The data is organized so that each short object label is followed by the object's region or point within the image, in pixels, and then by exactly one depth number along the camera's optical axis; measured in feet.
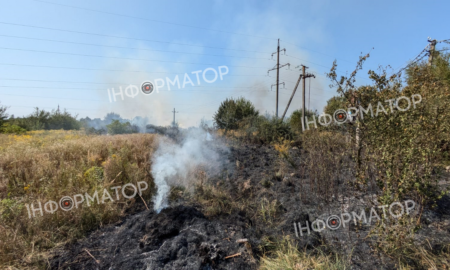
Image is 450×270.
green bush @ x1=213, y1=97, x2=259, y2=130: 53.26
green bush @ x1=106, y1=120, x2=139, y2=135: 54.44
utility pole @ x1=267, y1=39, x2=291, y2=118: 73.97
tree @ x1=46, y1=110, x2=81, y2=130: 70.38
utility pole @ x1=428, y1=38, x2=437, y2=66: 28.05
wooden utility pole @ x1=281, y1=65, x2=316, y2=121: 50.62
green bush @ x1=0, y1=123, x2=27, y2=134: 42.45
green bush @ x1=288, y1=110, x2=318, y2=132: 48.60
